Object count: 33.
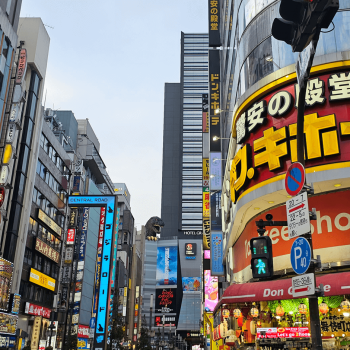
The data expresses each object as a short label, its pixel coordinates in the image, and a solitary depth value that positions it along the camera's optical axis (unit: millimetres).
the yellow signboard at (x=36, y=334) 48238
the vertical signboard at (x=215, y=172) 36706
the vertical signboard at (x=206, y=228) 42775
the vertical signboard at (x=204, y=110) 62594
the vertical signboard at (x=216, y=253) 33938
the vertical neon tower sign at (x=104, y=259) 39406
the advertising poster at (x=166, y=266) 153875
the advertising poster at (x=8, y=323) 33656
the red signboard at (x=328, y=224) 14219
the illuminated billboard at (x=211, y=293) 43375
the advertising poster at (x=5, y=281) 34875
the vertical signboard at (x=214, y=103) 37875
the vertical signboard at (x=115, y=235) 43656
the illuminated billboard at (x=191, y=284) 164750
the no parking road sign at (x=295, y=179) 7785
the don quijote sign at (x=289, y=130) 14078
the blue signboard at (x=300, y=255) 7203
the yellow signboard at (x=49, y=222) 51753
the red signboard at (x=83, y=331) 72081
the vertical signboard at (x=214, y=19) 43281
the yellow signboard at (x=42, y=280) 48128
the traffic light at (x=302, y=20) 5227
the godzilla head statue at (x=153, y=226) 156875
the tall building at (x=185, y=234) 155000
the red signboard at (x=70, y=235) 62700
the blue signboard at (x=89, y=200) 45438
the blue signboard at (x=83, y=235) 69019
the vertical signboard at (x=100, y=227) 51719
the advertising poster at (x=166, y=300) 153250
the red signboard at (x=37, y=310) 46384
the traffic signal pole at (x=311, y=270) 6898
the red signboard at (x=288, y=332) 14141
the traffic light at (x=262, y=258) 7684
